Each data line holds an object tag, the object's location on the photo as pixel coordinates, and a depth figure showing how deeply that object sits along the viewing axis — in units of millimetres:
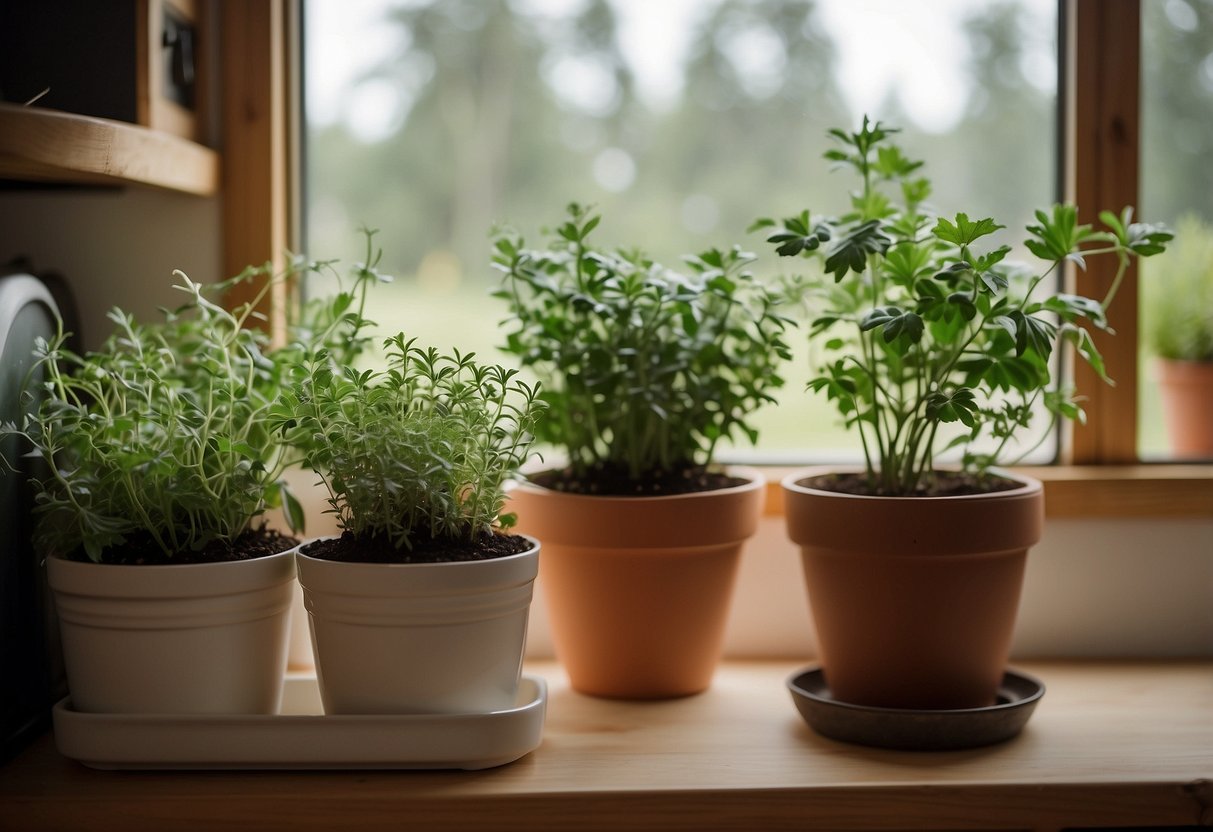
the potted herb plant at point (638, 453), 1140
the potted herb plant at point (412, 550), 944
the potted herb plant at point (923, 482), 1013
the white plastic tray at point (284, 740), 957
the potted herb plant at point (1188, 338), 1468
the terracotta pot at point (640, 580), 1143
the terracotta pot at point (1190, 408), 1467
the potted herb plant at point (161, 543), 946
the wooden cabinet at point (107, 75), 1089
